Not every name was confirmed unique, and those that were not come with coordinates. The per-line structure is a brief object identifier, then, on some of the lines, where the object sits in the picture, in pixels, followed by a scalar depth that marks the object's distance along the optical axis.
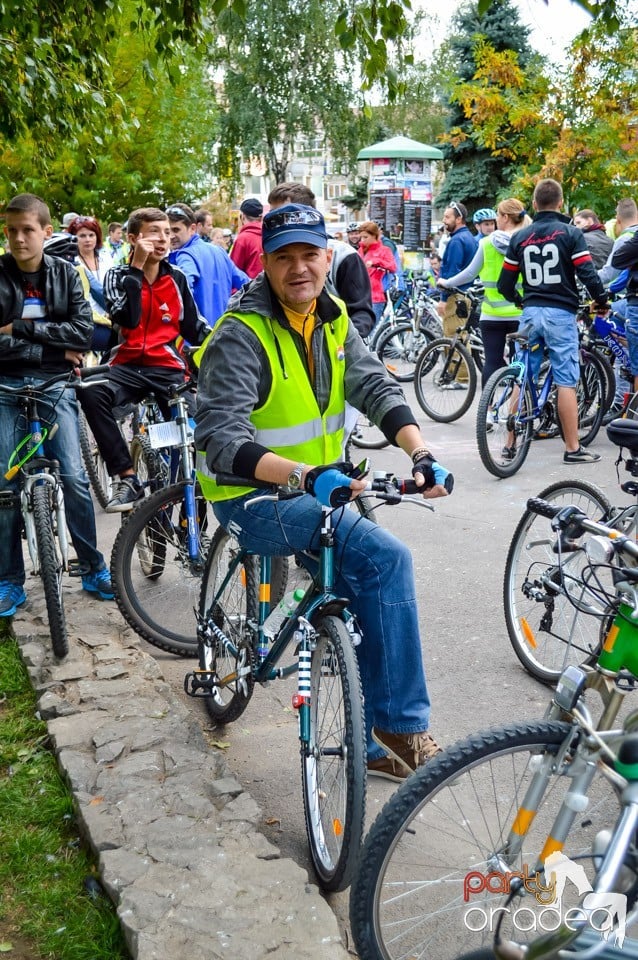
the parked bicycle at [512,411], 8.38
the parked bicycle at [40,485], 5.03
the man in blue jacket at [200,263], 7.67
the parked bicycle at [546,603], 4.30
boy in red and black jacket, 5.88
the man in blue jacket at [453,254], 12.41
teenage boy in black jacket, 5.25
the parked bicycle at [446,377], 10.73
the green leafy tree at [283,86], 35.94
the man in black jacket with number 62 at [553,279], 8.13
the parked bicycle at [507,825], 2.27
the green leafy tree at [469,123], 31.12
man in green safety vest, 3.30
